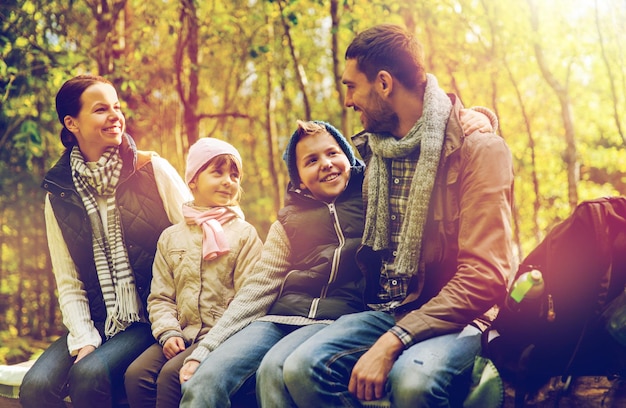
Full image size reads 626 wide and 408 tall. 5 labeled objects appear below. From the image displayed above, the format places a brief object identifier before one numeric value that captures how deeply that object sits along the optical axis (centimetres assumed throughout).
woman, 331
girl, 292
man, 242
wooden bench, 230
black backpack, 227
